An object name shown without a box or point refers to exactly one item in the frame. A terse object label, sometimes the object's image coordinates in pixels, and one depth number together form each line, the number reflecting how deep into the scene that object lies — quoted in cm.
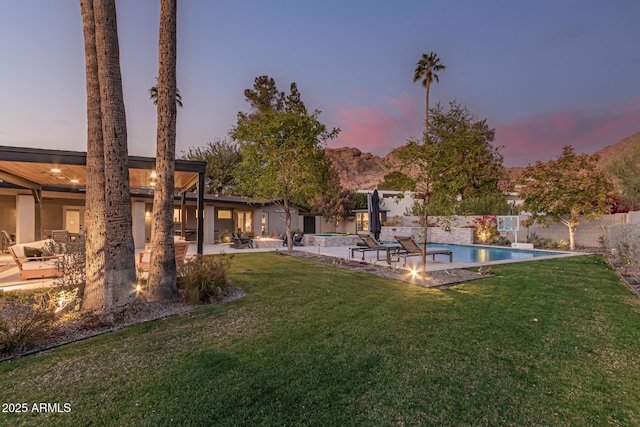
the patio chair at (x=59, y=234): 1311
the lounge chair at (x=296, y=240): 1852
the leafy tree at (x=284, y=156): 1419
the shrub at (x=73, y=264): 561
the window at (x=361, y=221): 2695
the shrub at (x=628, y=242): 672
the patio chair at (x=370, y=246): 1158
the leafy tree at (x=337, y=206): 2702
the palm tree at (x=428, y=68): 2989
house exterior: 933
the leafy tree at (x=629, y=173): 1493
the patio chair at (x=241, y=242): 1699
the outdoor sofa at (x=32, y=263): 748
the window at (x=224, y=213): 2239
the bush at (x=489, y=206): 2084
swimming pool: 1366
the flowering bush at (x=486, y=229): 1994
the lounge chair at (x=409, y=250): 1045
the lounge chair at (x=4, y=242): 1411
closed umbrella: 1567
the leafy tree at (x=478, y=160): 3694
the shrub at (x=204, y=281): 582
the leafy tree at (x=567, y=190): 1559
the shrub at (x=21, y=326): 363
